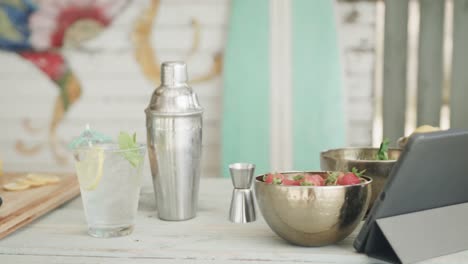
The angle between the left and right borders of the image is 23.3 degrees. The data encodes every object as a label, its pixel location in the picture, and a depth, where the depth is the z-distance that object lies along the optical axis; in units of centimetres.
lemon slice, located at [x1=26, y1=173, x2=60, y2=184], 191
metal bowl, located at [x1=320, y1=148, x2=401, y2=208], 166
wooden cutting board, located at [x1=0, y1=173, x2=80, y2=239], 166
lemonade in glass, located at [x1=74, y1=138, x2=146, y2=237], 161
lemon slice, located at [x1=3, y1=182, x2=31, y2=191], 185
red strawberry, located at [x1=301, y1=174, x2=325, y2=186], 155
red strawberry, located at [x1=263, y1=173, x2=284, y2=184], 157
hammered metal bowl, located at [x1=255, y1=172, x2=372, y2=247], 153
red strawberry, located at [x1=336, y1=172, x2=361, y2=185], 156
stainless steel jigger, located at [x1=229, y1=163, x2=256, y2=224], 170
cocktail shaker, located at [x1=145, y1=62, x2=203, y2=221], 170
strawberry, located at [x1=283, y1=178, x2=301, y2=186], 156
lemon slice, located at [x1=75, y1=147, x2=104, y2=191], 161
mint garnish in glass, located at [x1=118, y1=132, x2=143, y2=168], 162
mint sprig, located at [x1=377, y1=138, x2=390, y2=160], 172
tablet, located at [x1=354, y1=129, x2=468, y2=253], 150
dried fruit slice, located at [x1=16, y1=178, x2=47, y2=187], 189
